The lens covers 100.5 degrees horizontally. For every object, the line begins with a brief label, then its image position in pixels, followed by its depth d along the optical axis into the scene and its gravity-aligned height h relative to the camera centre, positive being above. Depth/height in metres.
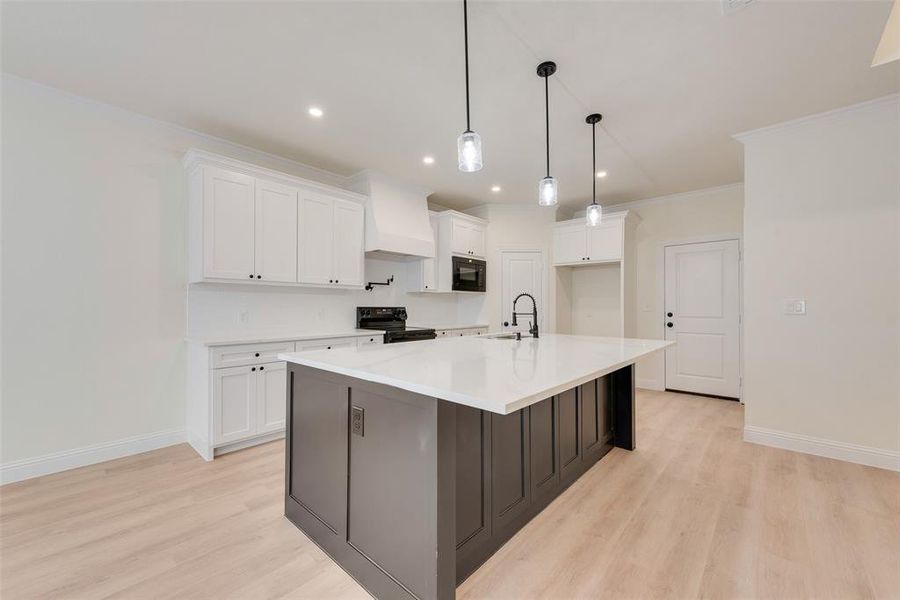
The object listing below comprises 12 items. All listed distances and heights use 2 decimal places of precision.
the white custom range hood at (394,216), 4.04 +0.98
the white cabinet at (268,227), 2.98 +0.67
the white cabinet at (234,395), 2.79 -0.74
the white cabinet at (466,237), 4.92 +0.88
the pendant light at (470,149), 1.96 +0.81
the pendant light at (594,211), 2.88 +0.71
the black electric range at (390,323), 3.83 -0.24
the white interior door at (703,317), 4.61 -0.19
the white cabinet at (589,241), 4.94 +0.84
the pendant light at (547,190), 2.53 +0.77
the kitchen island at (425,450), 1.32 -0.66
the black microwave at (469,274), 4.93 +0.38
